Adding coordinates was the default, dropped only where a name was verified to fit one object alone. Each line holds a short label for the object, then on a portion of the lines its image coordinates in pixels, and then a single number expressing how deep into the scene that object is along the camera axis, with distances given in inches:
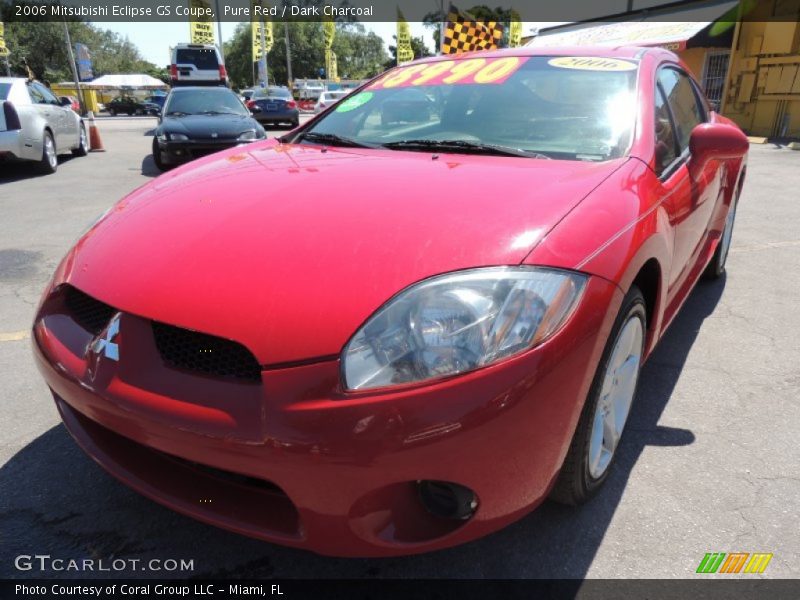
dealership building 602.2
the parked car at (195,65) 721.0
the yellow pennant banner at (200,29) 938.1
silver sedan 300.7
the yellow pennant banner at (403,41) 924.2
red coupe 50.3
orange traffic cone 476.4
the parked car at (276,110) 679.7
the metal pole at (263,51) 1189.7
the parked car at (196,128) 315.6
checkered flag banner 412.2
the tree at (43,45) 2095.2
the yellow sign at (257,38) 1264.4
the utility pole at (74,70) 977.7
